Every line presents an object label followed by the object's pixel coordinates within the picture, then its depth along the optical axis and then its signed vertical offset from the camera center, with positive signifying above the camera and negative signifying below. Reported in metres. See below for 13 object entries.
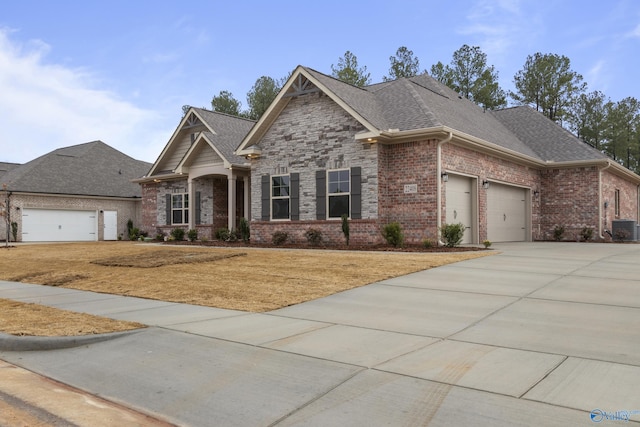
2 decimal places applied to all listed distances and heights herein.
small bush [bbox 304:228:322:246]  17.56 -0.80
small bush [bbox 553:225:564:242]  22.31 -0.98
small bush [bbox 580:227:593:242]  21.61 -1.00
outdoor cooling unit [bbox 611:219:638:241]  21.58 -0.84
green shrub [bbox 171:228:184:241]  23.69 -0.91
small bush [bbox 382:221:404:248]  15.38 -0.66
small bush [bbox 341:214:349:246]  16.73 -0.49
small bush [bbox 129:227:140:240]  28.84 -1.08
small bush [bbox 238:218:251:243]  20.45 -0.64
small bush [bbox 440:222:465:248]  15.11 -0.64
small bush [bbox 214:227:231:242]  21.50 -0.84
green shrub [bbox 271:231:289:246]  18.41 -0.89
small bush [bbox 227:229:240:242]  21.34 -0.93
